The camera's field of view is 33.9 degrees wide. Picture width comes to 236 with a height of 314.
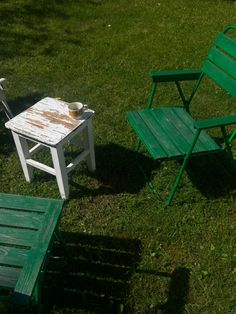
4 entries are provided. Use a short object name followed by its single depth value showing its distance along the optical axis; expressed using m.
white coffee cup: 3.46
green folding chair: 3.31
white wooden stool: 3.30
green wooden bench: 2.16
